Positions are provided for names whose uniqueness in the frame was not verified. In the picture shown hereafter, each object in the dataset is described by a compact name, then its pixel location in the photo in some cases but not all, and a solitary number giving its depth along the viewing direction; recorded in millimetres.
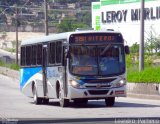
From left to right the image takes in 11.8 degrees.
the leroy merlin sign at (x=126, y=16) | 92312
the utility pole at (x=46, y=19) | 52706
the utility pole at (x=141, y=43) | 40312
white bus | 28594
